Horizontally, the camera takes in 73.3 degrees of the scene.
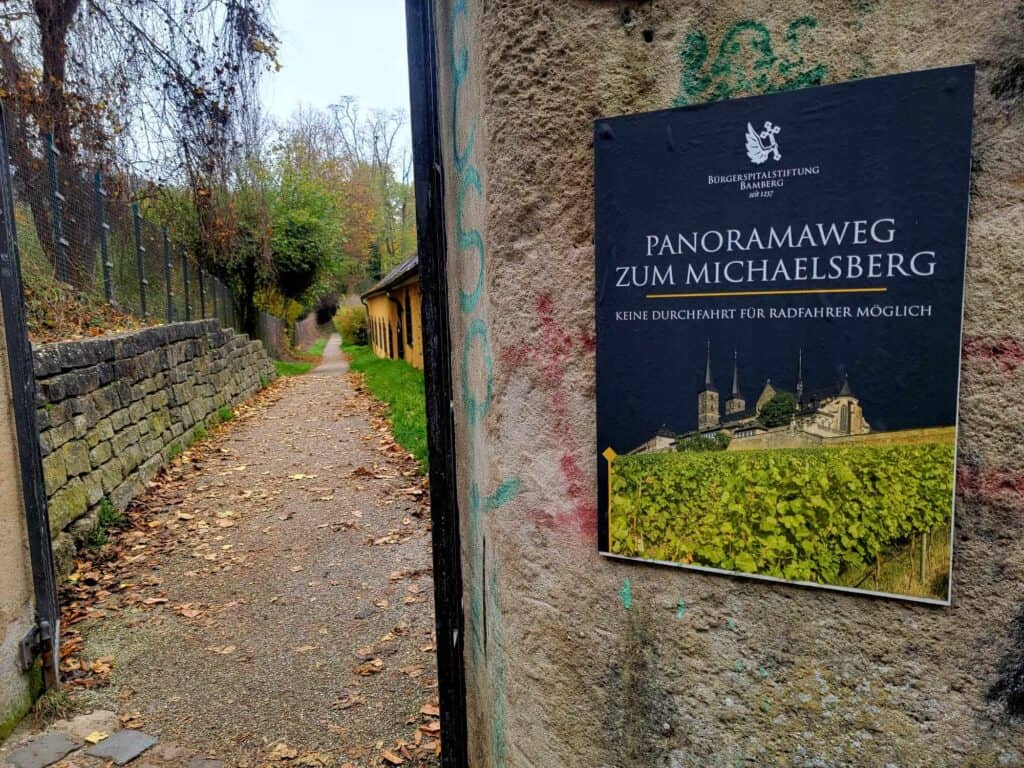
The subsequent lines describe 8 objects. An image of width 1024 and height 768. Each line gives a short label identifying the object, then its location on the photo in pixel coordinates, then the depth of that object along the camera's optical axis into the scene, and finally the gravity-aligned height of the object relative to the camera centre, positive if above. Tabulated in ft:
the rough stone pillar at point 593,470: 3.93 -1.07
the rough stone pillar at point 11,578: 10.38 -3.83
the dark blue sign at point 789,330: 3.96 -0.12
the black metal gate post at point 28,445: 10.66 -1.82
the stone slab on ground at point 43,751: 9.68 -6.06
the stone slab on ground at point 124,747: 9.82 -6.09
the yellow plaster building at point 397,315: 64.54 +0.63
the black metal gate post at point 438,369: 6.49 -0.47
